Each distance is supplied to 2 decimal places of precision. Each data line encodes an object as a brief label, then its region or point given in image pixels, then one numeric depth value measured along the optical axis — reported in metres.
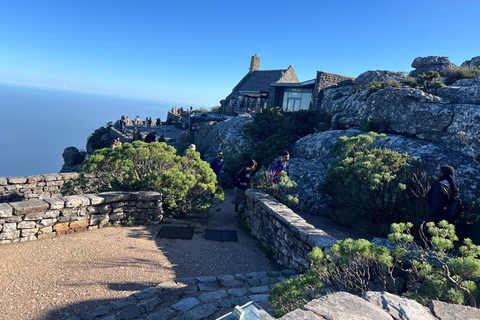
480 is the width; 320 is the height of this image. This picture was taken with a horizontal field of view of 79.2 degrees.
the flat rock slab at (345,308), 1.91
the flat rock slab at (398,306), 2.02
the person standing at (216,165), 8.96
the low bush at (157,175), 7.01
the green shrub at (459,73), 11.70
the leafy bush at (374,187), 6.35
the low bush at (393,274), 2.59
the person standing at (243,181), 7.62
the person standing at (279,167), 7.50
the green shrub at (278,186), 6.89
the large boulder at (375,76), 15.02
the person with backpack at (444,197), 4.88
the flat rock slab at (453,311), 2.03
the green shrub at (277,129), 11.67
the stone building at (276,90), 16.84
